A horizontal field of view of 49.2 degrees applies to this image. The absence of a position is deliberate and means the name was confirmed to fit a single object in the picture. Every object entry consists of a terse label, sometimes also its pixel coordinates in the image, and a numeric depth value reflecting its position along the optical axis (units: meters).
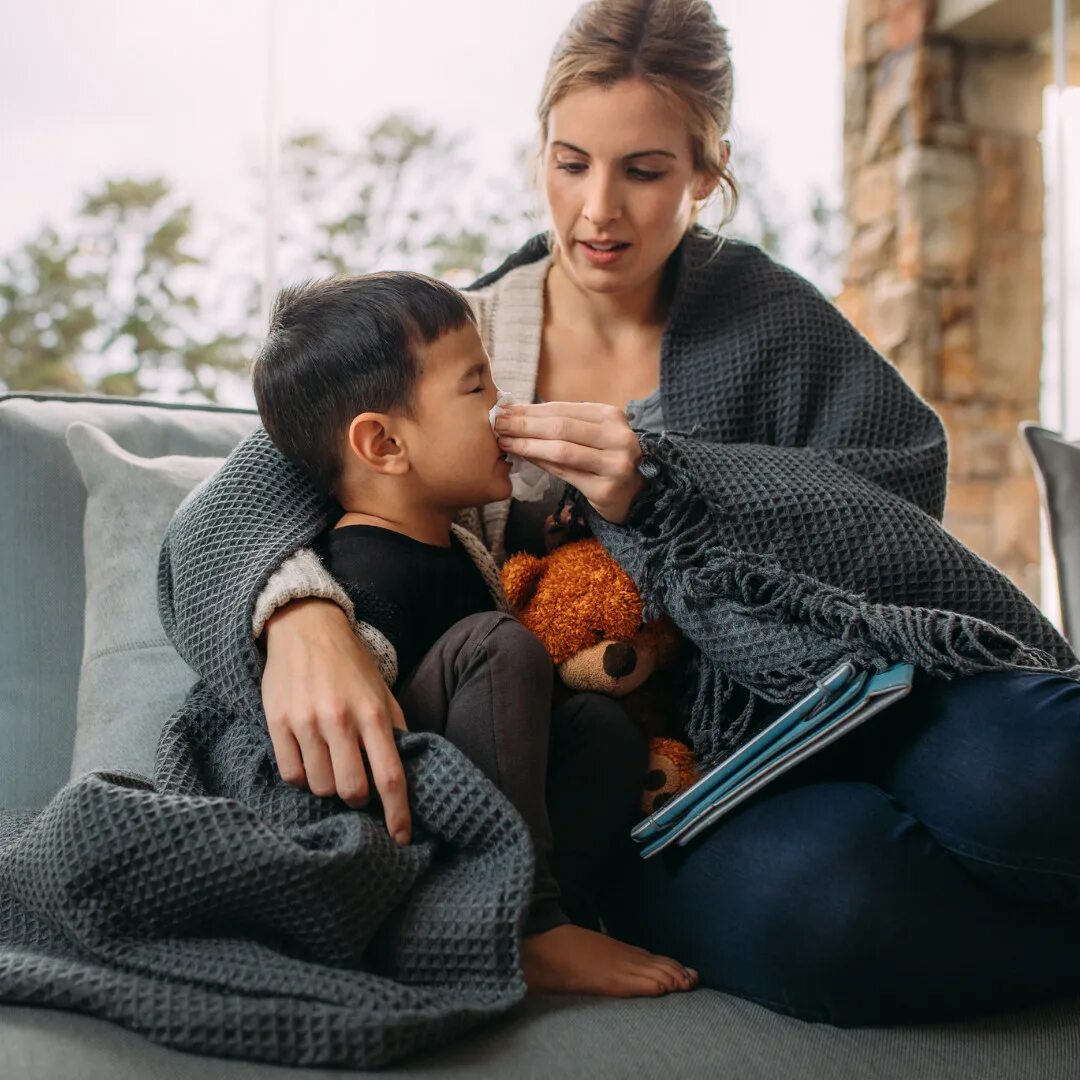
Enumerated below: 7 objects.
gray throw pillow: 1.23
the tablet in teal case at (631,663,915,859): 0.99
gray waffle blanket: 0.82
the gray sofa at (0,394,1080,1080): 0.79
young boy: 1.01
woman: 0.94
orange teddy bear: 1.16
